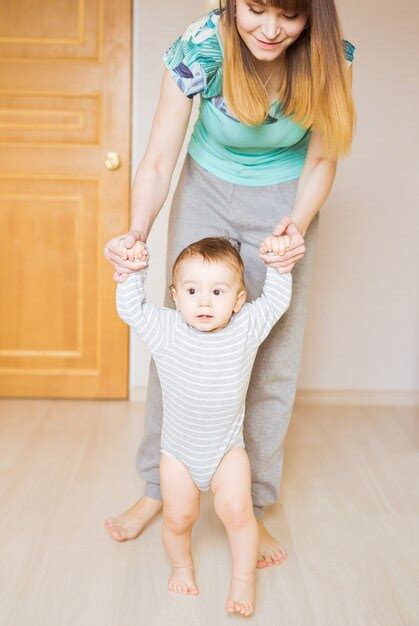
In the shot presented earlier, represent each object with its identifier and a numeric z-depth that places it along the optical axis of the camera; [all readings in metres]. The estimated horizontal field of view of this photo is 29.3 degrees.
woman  1.58
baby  1.55
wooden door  2.96
